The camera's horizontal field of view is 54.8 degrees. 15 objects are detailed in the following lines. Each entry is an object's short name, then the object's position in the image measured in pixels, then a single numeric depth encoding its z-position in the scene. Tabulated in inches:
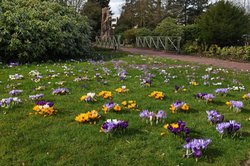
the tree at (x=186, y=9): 1428.1
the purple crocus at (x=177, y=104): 173.3
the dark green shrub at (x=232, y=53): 529.0
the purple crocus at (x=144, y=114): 156.4
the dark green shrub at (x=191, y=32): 718.8
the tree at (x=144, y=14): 1397.4
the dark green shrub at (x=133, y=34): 1078.9
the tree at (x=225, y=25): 621.3
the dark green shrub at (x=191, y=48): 673.8
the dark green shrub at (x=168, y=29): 789.7
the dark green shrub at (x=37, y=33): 369.9
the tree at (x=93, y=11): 1329.0
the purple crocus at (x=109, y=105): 167.7
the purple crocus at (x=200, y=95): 201.0
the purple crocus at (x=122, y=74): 269.1
